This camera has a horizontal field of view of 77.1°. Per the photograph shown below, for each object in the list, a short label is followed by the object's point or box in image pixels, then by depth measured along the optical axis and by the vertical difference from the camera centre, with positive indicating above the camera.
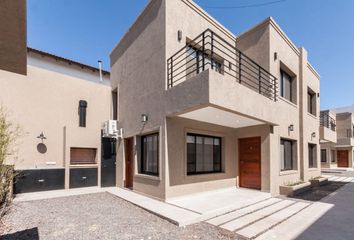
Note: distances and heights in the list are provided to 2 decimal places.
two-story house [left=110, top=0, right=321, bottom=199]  7.54 +0.82
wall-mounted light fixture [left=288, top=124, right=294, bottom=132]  10.87 +0.33
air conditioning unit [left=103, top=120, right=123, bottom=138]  11.36 +0.24
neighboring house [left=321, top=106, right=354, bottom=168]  28.97 -1.99
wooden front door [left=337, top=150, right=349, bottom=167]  31.08 -3.33
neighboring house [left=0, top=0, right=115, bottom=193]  10.06 +0.44
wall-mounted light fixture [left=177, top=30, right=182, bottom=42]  8.36 +3.77
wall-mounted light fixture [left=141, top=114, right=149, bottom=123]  8.88 +0.67
